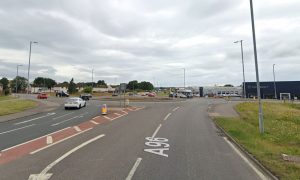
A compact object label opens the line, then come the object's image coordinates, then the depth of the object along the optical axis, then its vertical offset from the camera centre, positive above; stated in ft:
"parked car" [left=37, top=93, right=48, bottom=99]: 105.38 -0.05
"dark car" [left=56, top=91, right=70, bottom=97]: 126.70 +1.37
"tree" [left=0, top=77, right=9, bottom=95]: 241.36 +26.85
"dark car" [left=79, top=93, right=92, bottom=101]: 102.58 -0.46
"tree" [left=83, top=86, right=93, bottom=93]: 180.73 +6.27
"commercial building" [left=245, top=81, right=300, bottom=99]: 158.24 +4.04
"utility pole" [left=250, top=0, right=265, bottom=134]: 29.30 +2.83
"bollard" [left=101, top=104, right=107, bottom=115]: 48.87 -5.08
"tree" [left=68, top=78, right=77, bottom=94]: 188.50 +10.52
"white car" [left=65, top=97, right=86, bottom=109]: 61.11 -3.03
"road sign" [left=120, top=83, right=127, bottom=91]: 61.53 +3.51
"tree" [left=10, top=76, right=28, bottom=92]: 254.97 +20.46
